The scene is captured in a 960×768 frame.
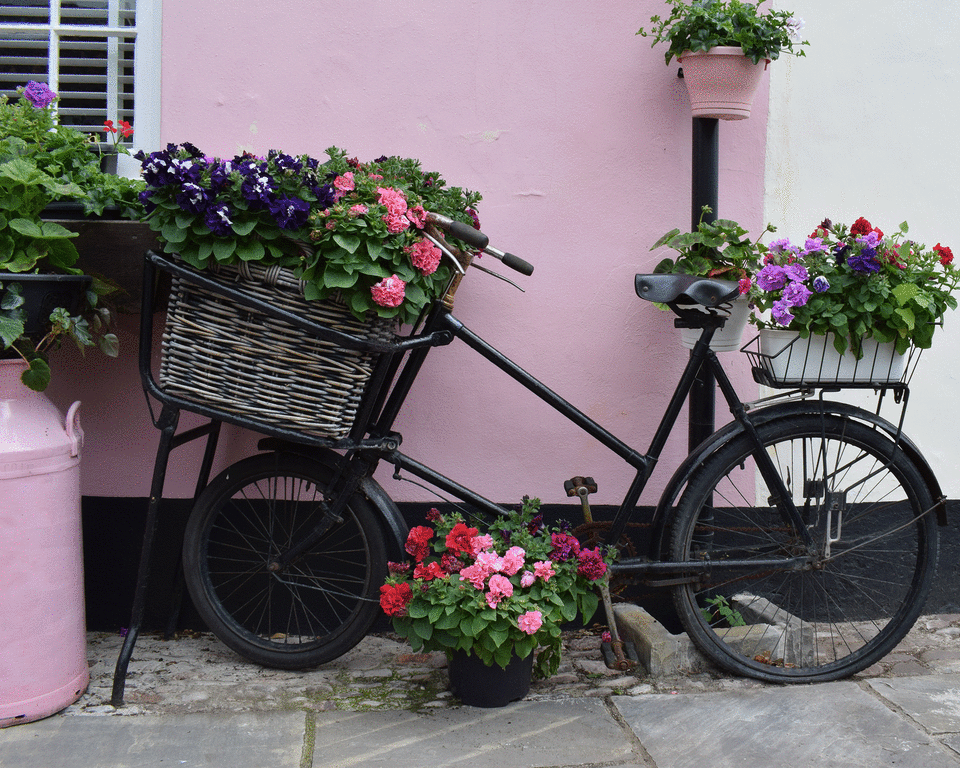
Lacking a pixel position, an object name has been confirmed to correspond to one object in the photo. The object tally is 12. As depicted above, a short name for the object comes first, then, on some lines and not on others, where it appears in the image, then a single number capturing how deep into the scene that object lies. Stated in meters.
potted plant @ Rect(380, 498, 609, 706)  2.73
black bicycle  2.89
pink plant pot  3.04
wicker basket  2.64
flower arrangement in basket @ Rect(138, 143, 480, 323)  2.53
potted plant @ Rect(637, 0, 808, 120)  3.00
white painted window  3.34
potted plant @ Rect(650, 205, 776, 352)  2.98
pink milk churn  2.67
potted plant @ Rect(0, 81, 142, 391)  2.60
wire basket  2.90
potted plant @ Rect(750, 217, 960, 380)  2.82
